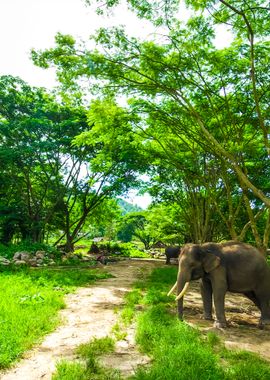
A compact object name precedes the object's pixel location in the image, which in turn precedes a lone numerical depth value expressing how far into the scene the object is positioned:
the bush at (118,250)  40.67
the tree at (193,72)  10.33
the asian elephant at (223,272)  8.40
